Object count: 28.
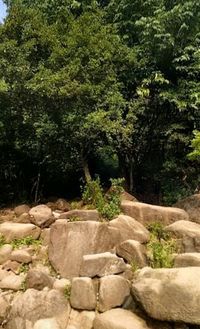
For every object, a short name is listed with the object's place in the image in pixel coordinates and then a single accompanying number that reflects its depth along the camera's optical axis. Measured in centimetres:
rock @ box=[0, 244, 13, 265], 1126
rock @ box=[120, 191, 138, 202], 1308
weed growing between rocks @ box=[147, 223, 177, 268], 1012
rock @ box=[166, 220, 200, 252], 1064
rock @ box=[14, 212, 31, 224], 1256
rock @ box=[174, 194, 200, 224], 1236
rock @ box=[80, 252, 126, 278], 971
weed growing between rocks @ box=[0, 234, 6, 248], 1178
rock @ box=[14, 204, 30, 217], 1363
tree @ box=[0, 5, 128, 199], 1343
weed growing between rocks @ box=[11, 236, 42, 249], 1167
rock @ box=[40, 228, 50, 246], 1171
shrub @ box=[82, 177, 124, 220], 1187
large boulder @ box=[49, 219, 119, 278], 1066
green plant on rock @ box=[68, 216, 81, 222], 1166
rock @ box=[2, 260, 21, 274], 1091
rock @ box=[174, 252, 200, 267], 914
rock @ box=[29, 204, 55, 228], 1223
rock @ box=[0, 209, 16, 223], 1369
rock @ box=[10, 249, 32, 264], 1109
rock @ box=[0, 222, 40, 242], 1188
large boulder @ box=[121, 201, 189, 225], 1178
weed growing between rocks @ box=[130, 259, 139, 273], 1001
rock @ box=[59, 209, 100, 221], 1167
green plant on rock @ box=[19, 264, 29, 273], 1089
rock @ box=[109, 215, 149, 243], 1103
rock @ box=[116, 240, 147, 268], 1023
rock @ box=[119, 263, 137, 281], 967
